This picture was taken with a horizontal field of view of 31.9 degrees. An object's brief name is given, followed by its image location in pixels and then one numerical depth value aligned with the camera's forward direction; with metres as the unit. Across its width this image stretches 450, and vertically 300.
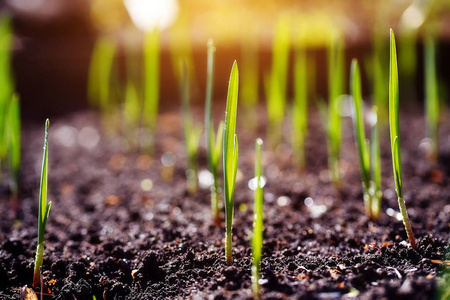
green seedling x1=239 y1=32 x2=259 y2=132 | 0.50
